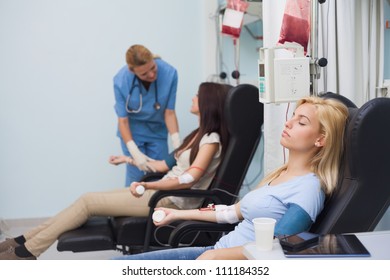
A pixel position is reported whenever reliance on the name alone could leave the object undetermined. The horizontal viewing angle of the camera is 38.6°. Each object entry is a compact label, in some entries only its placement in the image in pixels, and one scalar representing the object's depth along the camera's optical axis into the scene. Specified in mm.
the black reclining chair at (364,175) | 1543
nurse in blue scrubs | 3219
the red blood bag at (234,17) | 3312
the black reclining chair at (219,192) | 2336
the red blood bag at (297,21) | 2186
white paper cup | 1240
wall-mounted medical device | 2107
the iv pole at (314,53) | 2080
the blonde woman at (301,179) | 1643
